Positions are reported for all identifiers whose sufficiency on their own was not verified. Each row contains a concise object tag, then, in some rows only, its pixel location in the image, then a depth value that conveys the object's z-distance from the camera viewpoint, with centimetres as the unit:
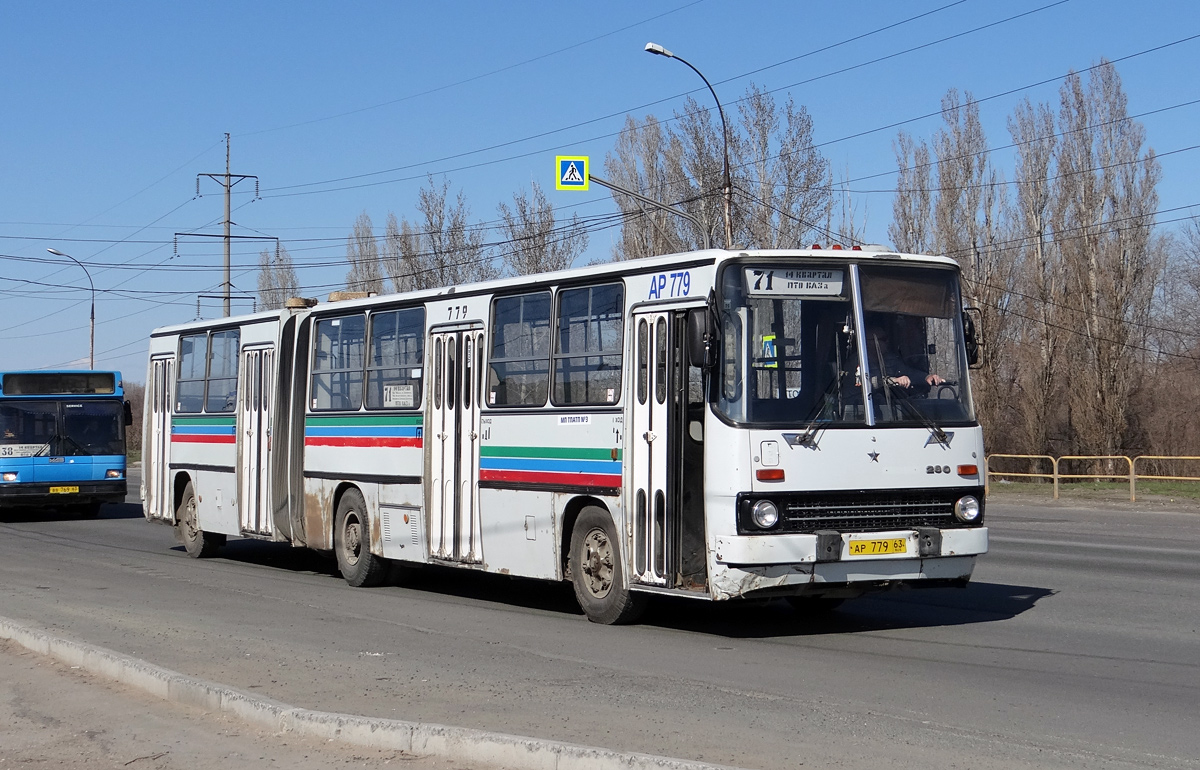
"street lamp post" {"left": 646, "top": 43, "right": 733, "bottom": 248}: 2827
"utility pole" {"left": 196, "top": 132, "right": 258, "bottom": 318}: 4871
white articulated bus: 1068
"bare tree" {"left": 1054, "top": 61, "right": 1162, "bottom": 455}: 4772
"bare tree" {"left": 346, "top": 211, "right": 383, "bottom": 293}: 7138
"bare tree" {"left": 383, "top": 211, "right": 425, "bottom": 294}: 6664
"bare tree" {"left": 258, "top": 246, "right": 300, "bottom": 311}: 7862
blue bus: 2789
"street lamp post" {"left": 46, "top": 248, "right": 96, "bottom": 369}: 6359
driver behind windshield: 1106
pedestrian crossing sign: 3084
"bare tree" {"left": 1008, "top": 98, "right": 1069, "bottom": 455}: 4981
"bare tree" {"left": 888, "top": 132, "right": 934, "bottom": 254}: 5347
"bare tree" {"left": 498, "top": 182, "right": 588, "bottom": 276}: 5978
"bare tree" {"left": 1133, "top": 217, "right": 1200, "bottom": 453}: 5222
